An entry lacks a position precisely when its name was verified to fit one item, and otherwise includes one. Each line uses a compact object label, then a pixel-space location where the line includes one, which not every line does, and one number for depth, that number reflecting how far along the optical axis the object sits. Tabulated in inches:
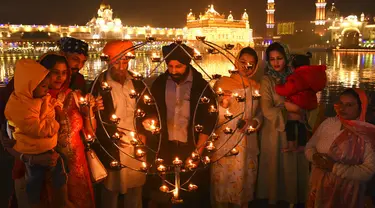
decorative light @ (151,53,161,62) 75.6
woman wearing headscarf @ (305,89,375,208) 89.0
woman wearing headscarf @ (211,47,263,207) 111.2
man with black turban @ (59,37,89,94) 113.5
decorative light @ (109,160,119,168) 84.5
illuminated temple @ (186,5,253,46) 2356.5
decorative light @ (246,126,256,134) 90.3
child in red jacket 111.8
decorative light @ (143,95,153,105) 79.4
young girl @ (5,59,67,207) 86.7
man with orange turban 106.0
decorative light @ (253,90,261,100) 90.6
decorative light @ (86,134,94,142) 87.1
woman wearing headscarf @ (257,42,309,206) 116.6
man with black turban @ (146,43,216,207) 102.3
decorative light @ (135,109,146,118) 80.3
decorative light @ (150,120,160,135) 80.7
